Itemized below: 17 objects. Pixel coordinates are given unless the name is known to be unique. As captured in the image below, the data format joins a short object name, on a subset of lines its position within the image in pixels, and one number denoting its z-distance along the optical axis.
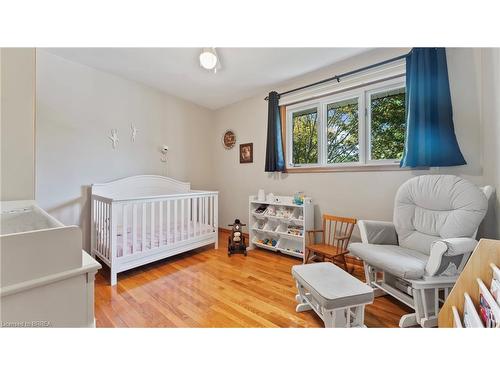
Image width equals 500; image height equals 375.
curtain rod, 1.81
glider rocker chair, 1.22
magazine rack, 0.82
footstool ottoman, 1.10
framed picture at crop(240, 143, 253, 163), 3.12
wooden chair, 1.99
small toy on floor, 2.57
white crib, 1.85
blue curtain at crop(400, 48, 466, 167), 1.59
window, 1.97
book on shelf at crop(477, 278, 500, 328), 0.66
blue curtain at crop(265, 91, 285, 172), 2.69
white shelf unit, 2.37
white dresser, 0.55
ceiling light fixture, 1.67
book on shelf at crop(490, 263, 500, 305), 0.69
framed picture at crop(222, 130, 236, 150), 3.36
